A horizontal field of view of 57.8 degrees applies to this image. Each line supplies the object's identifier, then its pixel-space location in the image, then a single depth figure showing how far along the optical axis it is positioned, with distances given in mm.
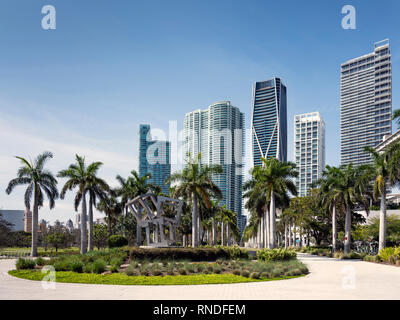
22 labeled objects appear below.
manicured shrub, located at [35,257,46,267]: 22625
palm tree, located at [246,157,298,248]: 38156
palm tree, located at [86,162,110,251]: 38512
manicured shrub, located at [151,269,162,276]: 18719
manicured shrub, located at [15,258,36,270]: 20859
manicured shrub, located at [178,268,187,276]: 19131
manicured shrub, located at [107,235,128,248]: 37750
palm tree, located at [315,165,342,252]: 40959
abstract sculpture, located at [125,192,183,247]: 31406
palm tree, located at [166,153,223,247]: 36250
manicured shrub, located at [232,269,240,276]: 19283
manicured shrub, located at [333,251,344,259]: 37372
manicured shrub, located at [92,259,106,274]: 18922
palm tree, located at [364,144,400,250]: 30659
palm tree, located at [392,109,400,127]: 28562
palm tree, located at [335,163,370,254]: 39344
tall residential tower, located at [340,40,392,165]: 191750
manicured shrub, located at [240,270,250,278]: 18708
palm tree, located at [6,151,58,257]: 37125
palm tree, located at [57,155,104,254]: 38125
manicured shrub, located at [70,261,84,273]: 19400
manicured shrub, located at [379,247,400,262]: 30362
